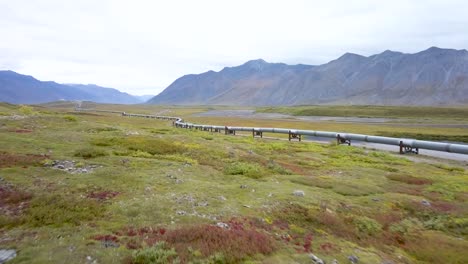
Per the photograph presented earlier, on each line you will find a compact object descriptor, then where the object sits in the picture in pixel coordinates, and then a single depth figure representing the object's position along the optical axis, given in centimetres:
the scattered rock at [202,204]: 1336
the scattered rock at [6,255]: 818
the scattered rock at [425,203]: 1750
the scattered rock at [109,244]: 931
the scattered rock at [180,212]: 1225
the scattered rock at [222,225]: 1125
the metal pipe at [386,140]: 4112
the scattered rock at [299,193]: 1612
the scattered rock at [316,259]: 1021
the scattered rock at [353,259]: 1092
